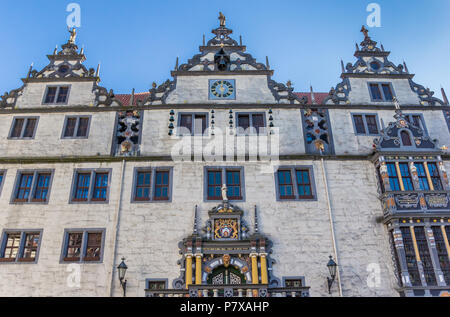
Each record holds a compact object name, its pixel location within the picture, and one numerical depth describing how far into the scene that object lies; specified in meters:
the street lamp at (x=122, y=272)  16.14
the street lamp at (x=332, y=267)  16.27
